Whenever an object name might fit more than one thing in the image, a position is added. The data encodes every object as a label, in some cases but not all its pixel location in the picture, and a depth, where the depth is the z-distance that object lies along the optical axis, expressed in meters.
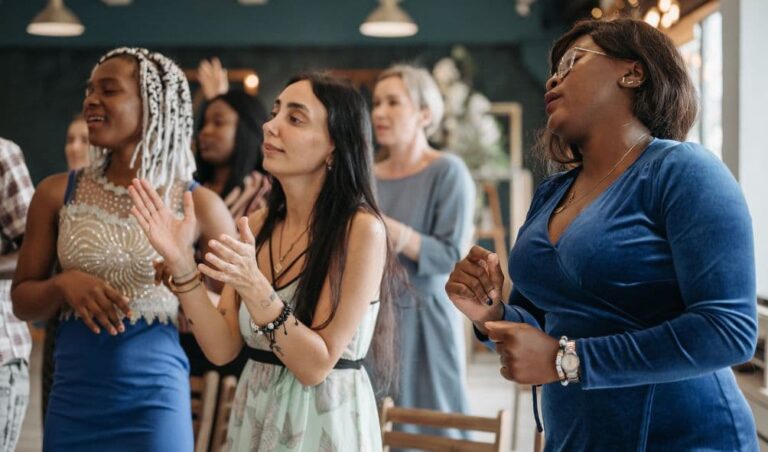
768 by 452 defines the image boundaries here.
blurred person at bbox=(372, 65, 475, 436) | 3.50
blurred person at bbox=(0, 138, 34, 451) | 2.64
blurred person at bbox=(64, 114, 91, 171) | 4.90
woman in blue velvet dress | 1.35
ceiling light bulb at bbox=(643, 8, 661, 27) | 6.26
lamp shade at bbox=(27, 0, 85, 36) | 6.89
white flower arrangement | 8.49
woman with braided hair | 2.34
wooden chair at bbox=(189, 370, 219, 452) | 2.76
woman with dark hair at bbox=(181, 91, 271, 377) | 3.62
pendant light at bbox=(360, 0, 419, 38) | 6.86
